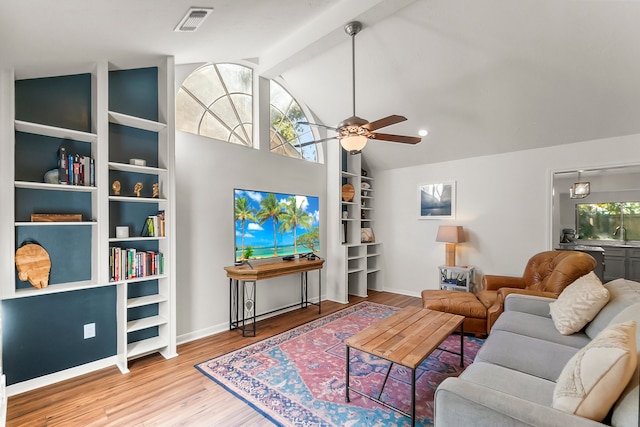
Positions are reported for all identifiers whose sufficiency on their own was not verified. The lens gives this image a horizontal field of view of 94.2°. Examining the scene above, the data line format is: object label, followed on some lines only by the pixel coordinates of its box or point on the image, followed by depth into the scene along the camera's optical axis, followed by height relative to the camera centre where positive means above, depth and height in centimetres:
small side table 441 -96
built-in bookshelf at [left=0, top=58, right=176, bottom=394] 230 +9
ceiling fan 254 +75
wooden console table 340 -73
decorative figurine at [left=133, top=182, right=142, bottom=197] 285 +27
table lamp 447 -35
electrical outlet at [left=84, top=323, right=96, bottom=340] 264 -102
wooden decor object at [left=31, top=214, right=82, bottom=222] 230 -1
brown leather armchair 307 -74
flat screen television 375 -12
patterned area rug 203 -136
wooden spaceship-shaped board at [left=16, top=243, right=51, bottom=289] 228 -37
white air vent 208 +145
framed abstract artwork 486 +25
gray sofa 113 -88
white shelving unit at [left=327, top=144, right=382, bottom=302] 488 -31
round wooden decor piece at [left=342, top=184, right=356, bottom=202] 514 +40
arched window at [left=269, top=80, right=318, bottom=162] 435 +135
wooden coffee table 192 -92
